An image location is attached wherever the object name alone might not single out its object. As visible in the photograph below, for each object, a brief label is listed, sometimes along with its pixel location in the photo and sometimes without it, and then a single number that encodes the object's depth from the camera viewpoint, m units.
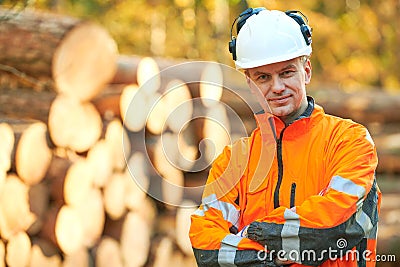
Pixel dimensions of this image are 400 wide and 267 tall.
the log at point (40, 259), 8.27
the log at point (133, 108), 9.82
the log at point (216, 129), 10.81
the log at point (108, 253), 9.21
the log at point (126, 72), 10.04
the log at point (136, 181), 9.89
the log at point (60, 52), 9.17
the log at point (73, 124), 8.76
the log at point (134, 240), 9.74
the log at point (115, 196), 9.46
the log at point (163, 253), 10.24
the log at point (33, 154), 8.01
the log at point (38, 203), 8.30
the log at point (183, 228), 10.60
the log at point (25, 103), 9.16
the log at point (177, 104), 10.44
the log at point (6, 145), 7.82
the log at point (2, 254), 7.87
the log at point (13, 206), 7.83
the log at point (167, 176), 10.29
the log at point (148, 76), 10.09
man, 4.17
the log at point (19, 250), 7.98
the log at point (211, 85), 10.71
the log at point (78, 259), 8.72
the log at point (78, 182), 8.69
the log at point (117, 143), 9.58
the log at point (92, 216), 8.99
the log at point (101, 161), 9.24
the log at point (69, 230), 8.56
